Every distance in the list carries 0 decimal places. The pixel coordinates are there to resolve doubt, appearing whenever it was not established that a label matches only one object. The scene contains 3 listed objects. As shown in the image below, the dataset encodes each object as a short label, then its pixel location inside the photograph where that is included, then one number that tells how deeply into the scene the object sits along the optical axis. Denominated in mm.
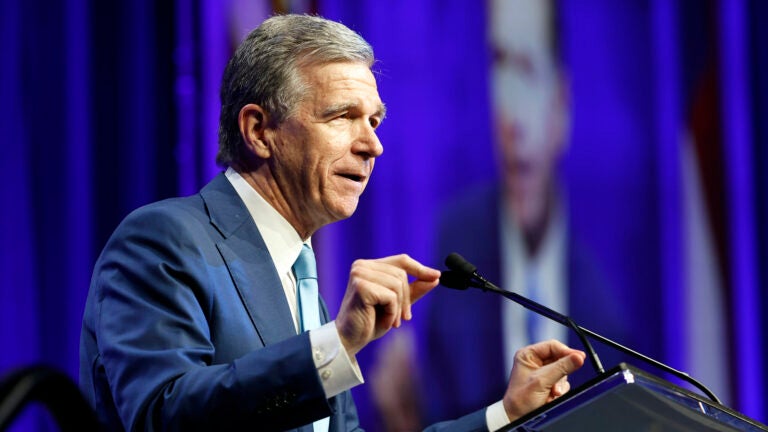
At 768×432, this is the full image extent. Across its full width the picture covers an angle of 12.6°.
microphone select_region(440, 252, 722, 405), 3835
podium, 3597
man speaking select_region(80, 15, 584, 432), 3685
